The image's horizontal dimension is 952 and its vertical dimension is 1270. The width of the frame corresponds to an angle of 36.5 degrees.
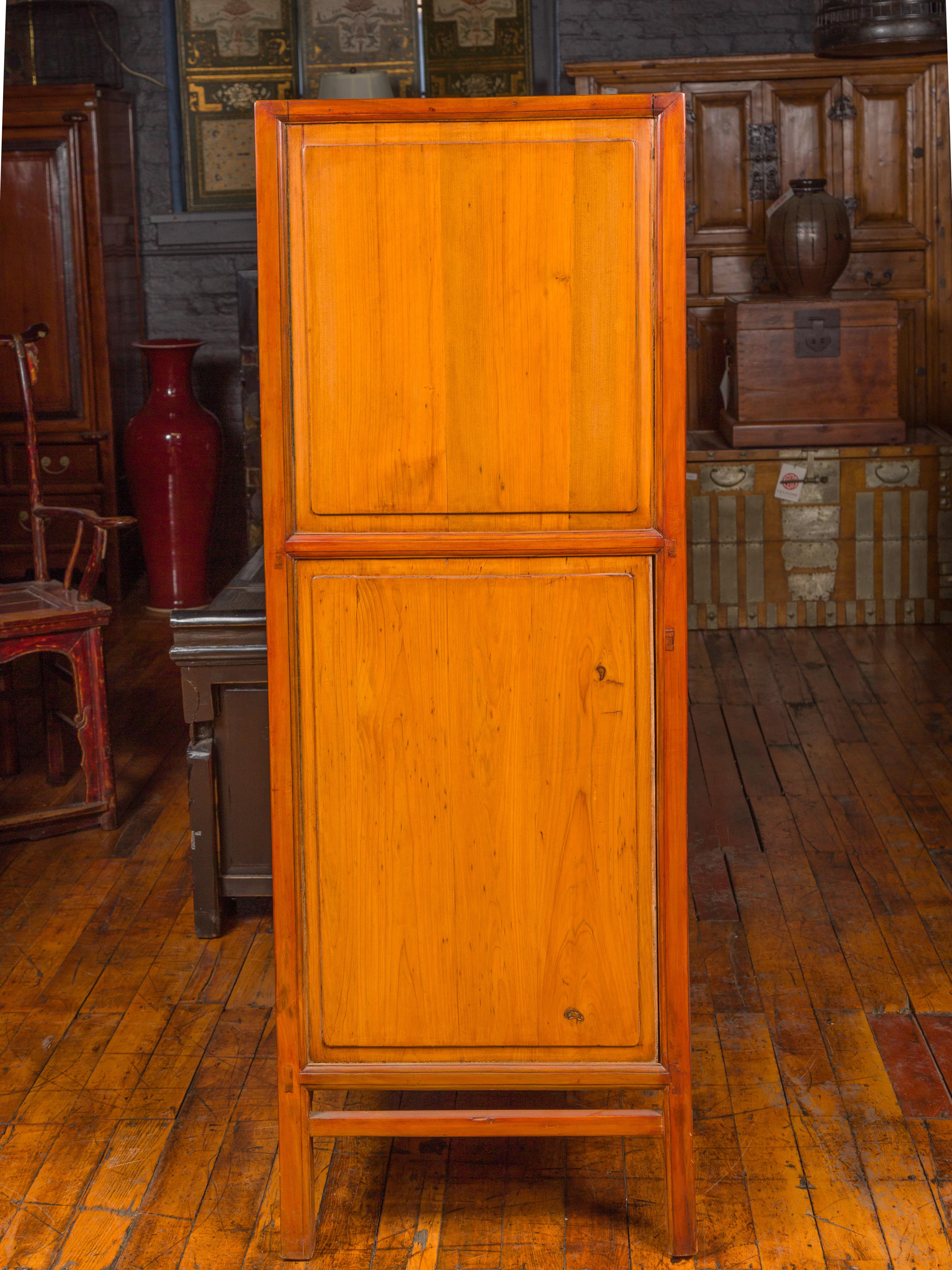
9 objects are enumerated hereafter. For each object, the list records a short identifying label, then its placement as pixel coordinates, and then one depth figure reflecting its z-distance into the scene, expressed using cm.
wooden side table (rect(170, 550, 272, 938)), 312
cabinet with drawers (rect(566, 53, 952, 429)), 623
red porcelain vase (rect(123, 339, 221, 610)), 601
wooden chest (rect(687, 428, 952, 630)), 557
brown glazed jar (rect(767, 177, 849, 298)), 564
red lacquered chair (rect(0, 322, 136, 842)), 360
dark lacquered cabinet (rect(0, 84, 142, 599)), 611
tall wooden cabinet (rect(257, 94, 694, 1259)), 186
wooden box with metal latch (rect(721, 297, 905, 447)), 560
